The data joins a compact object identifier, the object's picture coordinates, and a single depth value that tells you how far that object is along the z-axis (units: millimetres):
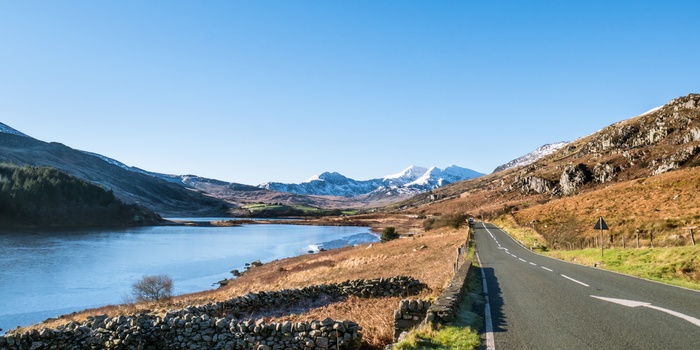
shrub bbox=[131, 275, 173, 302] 34388
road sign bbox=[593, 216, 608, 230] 28766
